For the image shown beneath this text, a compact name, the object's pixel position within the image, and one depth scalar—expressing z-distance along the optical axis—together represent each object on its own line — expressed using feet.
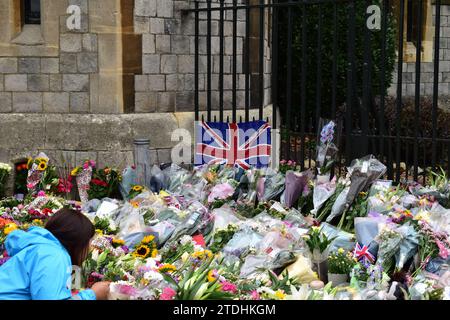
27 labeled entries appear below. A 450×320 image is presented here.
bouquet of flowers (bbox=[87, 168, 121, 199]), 50.52
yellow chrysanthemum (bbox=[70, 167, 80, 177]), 51.34
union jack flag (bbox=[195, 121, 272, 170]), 51.13
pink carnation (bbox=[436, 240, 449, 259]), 29.40
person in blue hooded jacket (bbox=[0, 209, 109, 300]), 21.49
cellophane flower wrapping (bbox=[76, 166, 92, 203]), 50.96
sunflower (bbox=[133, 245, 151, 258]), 32.14
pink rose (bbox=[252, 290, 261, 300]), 24.64
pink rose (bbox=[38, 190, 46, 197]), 46.03
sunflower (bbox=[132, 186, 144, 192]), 47.21
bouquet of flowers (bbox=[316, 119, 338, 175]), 43.68
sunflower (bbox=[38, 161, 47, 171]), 50.98
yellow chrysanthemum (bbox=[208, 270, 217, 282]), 25.13
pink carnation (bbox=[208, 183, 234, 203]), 43.14
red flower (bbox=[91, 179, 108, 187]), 50.52
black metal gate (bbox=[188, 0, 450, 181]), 45.11
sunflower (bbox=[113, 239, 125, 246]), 33.76
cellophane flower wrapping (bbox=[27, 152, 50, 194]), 51.16
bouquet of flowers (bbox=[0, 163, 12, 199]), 54.29
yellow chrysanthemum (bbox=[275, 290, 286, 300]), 23.95
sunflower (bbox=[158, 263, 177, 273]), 27.87
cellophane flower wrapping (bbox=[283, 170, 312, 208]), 42.09
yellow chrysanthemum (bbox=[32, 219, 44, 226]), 37.38
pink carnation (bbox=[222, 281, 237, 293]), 24.99
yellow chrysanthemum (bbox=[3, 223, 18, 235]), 34.35
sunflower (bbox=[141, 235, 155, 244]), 33.96
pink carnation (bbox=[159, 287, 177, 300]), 23.02
